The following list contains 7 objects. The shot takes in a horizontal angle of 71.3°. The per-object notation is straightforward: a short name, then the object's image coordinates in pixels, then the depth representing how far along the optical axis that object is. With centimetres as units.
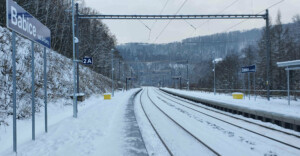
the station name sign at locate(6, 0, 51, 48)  502
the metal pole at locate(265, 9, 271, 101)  1808
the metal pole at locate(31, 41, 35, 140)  680
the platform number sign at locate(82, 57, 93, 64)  1306
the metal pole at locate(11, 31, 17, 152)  520
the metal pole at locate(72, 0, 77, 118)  1160
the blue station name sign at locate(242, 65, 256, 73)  1908
